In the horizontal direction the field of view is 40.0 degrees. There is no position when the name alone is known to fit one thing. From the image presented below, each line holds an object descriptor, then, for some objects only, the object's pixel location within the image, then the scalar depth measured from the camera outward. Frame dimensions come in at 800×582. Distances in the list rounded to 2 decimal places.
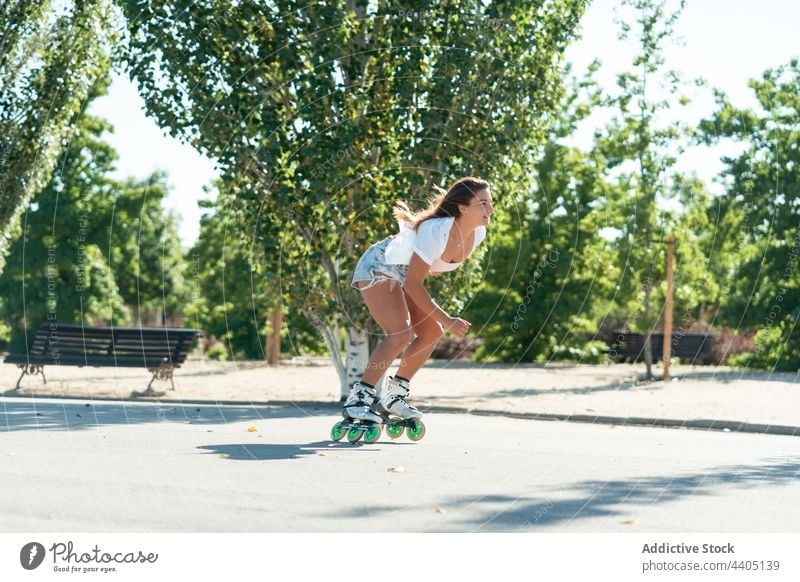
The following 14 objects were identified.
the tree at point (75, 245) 31.64
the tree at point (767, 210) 23.72
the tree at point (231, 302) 29.69
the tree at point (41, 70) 18.41
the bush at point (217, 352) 33.50
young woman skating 7.98
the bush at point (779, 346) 25.45
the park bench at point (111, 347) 16.06
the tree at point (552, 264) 28.80
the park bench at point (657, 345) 27.22
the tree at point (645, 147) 19.64
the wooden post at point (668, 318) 19.22
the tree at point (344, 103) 13.79
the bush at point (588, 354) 30.03
